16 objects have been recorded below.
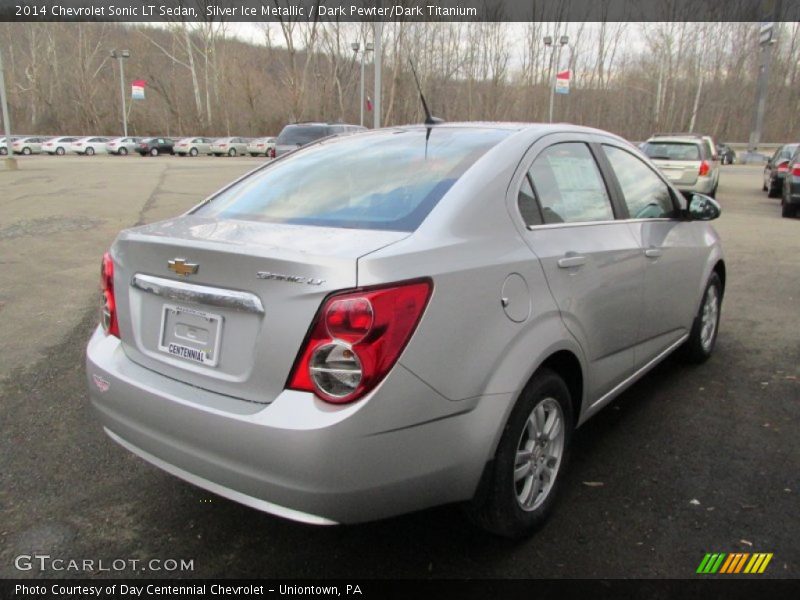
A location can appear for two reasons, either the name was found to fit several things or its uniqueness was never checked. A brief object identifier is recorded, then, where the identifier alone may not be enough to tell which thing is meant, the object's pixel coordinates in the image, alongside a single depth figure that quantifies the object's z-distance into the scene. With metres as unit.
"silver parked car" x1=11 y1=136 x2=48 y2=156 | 47.16
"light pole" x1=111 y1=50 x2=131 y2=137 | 60.04
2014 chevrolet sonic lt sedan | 1.97
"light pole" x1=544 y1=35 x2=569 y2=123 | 42.77
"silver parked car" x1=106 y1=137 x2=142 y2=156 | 49.66
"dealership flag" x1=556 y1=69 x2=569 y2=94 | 33.38
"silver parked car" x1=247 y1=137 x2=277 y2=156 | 51.25
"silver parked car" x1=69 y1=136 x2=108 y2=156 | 49.06
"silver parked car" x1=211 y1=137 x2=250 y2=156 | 51.41
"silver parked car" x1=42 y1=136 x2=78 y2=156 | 48.44
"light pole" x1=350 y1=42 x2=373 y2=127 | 44.42
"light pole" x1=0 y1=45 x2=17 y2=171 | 24.23
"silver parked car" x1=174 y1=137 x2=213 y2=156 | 50.06
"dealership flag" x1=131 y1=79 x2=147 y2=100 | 57.40
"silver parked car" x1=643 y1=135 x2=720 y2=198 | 14.77
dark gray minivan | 16.55
